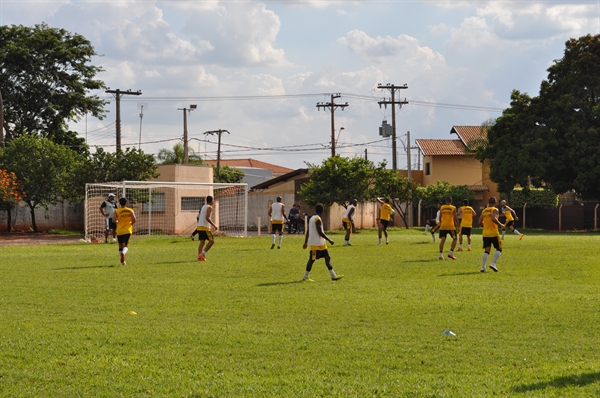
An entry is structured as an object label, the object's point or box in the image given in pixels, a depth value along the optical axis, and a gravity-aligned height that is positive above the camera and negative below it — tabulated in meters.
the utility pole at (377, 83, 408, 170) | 61.57 +9.12
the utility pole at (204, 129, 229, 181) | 78.56 +8.54
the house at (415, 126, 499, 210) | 69.50 +4.72
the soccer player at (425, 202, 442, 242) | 27.00 -0.29
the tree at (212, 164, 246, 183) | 82.38 +4.48
